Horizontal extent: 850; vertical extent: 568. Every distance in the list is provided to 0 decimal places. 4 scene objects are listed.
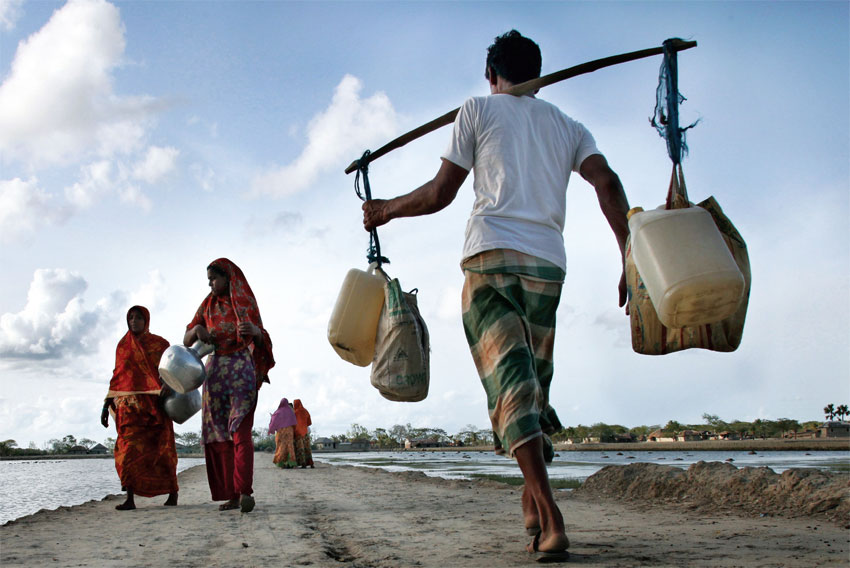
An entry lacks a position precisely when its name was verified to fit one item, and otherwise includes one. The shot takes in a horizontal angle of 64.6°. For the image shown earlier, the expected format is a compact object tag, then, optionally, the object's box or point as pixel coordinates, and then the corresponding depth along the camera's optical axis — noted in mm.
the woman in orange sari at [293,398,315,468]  15727
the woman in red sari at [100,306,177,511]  5785
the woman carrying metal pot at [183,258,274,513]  5250
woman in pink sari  14992
